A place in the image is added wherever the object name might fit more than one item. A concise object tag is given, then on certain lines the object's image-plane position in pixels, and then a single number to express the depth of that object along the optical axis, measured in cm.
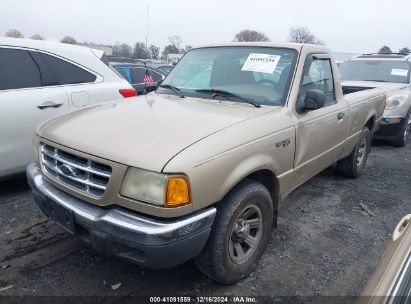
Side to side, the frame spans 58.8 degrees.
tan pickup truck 226
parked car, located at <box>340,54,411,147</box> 720
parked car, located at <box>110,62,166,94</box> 906
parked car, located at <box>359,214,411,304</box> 149
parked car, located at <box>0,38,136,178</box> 397
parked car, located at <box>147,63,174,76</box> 1410
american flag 801
